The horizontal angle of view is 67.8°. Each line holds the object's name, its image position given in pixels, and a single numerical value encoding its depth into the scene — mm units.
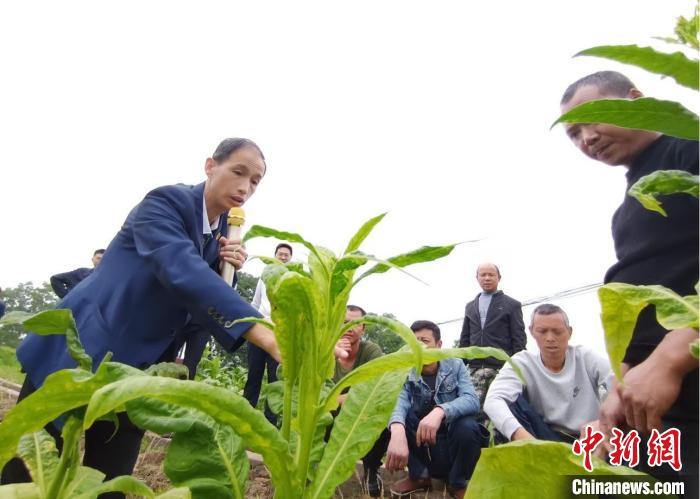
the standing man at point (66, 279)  2650
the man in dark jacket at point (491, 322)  4836
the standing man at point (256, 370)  4602
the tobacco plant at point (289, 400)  742
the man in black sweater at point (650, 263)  1030
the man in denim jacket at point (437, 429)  3559
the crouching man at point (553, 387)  3225
